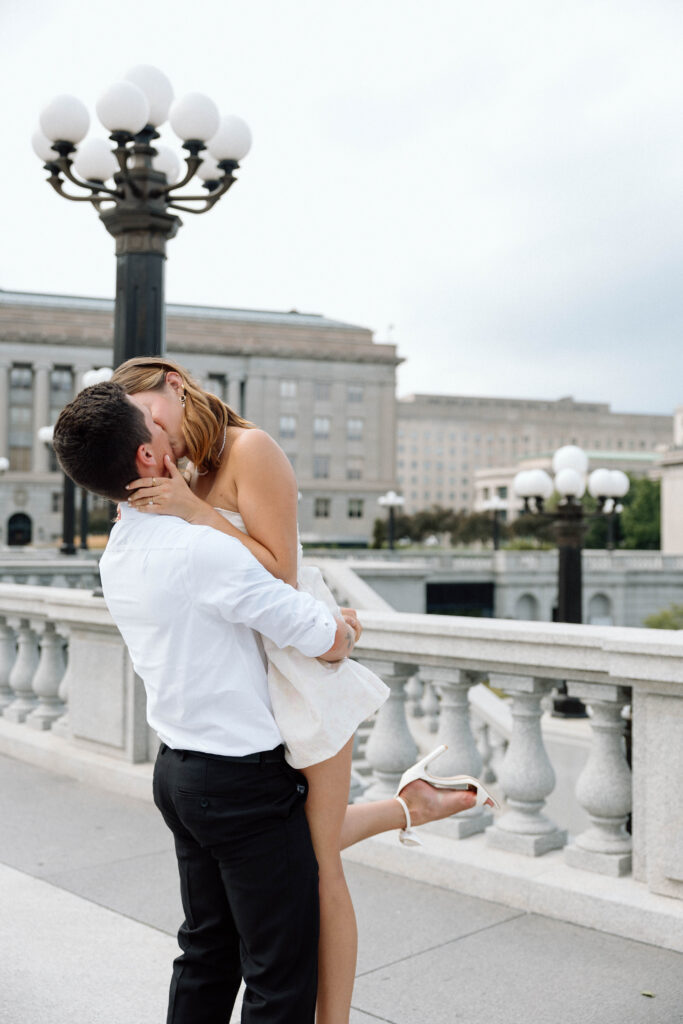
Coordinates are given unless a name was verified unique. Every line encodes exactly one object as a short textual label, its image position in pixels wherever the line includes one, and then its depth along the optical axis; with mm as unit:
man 2154
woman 2248
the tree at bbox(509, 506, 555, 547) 77688
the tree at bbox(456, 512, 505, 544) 77500
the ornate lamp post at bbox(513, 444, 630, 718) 15469
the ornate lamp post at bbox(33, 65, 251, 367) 7062
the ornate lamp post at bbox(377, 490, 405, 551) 47403
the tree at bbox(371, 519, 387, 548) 74906
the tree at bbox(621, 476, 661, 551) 95062
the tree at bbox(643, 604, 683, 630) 36469
